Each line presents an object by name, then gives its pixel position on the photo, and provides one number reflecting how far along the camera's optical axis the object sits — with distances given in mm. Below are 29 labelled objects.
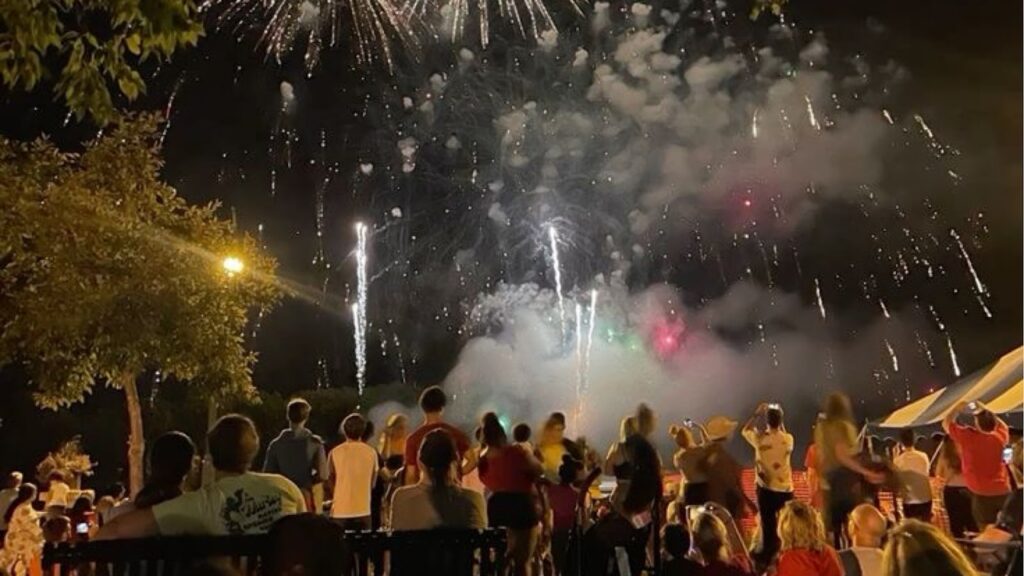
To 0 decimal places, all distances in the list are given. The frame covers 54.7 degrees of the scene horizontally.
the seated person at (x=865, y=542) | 5918
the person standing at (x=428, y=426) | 8195
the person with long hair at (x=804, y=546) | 5535
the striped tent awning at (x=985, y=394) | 13586
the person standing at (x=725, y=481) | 8852
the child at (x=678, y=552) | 5234
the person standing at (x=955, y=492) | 9375
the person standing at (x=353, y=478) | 8328
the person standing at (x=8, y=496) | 11125
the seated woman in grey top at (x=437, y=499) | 5238
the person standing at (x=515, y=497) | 7588
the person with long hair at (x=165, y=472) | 4164
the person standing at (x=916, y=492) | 9602
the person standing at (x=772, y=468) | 9570
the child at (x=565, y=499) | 8617
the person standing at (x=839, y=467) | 8805
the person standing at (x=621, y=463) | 7039
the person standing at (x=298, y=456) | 7996
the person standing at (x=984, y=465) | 8758
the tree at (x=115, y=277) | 16188
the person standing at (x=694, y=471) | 8984
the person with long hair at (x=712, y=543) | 5363
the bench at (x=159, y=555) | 3828
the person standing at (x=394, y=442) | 9781
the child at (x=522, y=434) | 8879
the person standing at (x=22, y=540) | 10266
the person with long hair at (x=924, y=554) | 3725
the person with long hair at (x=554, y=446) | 9352
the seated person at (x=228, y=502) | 4066
